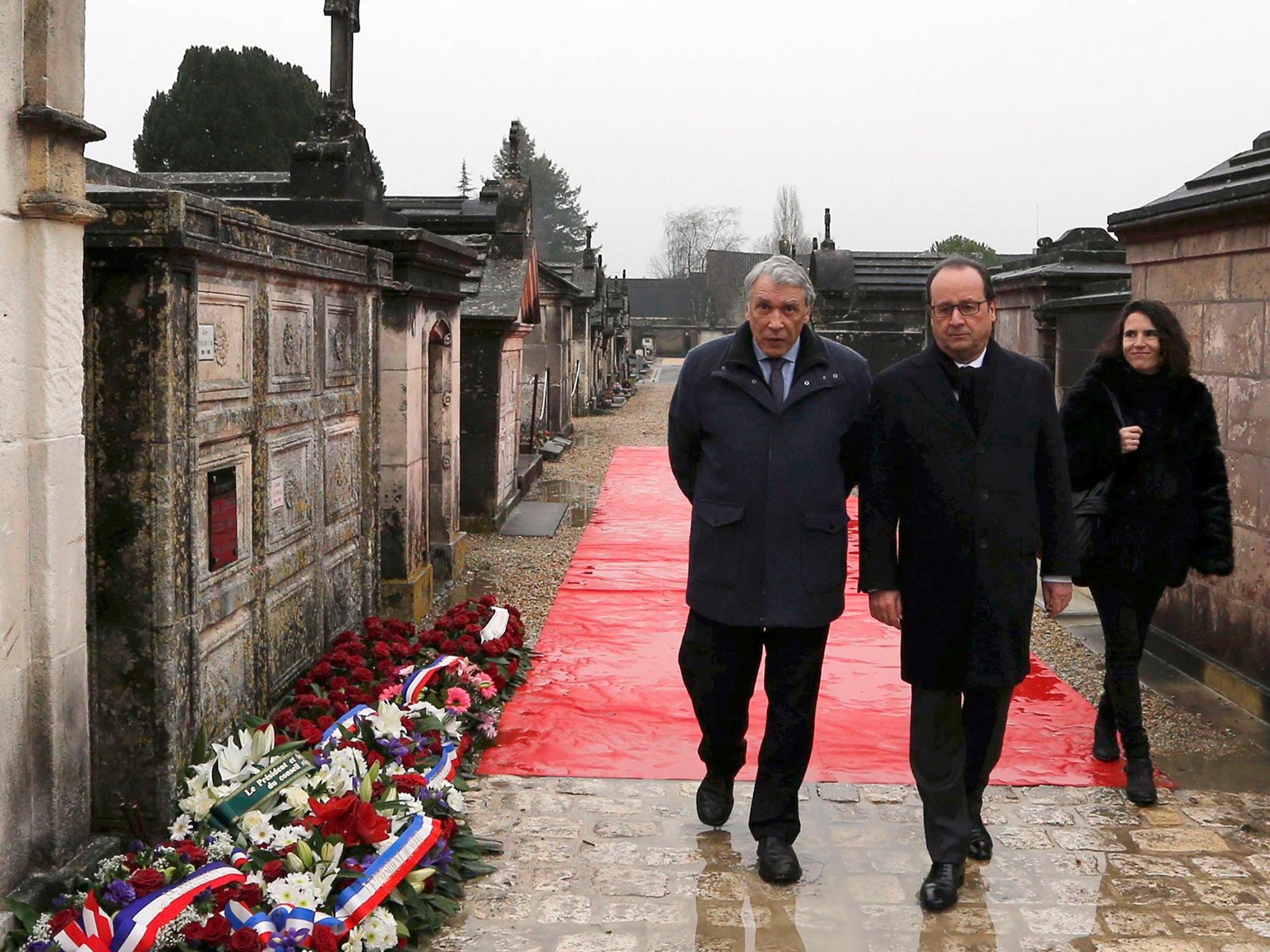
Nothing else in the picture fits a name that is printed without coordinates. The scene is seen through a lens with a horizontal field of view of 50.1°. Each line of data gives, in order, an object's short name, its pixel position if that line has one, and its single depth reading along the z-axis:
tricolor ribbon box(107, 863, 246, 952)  3.56
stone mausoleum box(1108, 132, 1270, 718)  6.77
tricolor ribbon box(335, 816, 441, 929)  3.93
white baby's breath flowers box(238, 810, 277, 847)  4.23
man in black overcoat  4.30
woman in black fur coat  5.43
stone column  3.65
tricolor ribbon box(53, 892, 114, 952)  3.50
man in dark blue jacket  4.48
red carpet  5.80
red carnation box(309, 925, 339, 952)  3.68
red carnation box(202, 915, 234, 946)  3.65
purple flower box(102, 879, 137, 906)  3.74
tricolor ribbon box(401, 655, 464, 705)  5.91
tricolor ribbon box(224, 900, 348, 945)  3.75
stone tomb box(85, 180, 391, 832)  4.31
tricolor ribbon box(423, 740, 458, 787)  5.09
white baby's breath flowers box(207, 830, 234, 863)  4.14
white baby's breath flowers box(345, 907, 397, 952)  3.85
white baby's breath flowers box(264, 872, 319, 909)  3.88
